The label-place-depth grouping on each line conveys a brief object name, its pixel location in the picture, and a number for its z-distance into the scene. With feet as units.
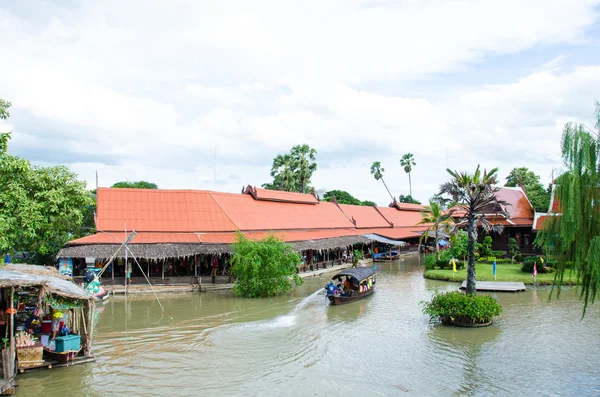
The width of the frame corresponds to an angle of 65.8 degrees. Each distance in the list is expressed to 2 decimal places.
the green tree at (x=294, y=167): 196.54
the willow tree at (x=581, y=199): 34.83
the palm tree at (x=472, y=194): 65.44
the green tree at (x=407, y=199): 316.19
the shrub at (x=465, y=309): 62.64
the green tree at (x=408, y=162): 253.79
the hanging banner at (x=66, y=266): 90.56
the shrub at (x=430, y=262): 123.75
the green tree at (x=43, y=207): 83.46
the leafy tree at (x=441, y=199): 66.85
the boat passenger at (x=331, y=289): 81.10
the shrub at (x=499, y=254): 131.75
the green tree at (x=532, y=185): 140.35
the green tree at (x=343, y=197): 271.12
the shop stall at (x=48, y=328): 44.16
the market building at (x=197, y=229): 94.99
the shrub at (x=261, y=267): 87.45
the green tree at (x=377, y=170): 272.72
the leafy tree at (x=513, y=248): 124.14
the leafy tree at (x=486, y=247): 128.06
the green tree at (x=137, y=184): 234.31
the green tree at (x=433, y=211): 139.63
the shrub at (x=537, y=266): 104.16
